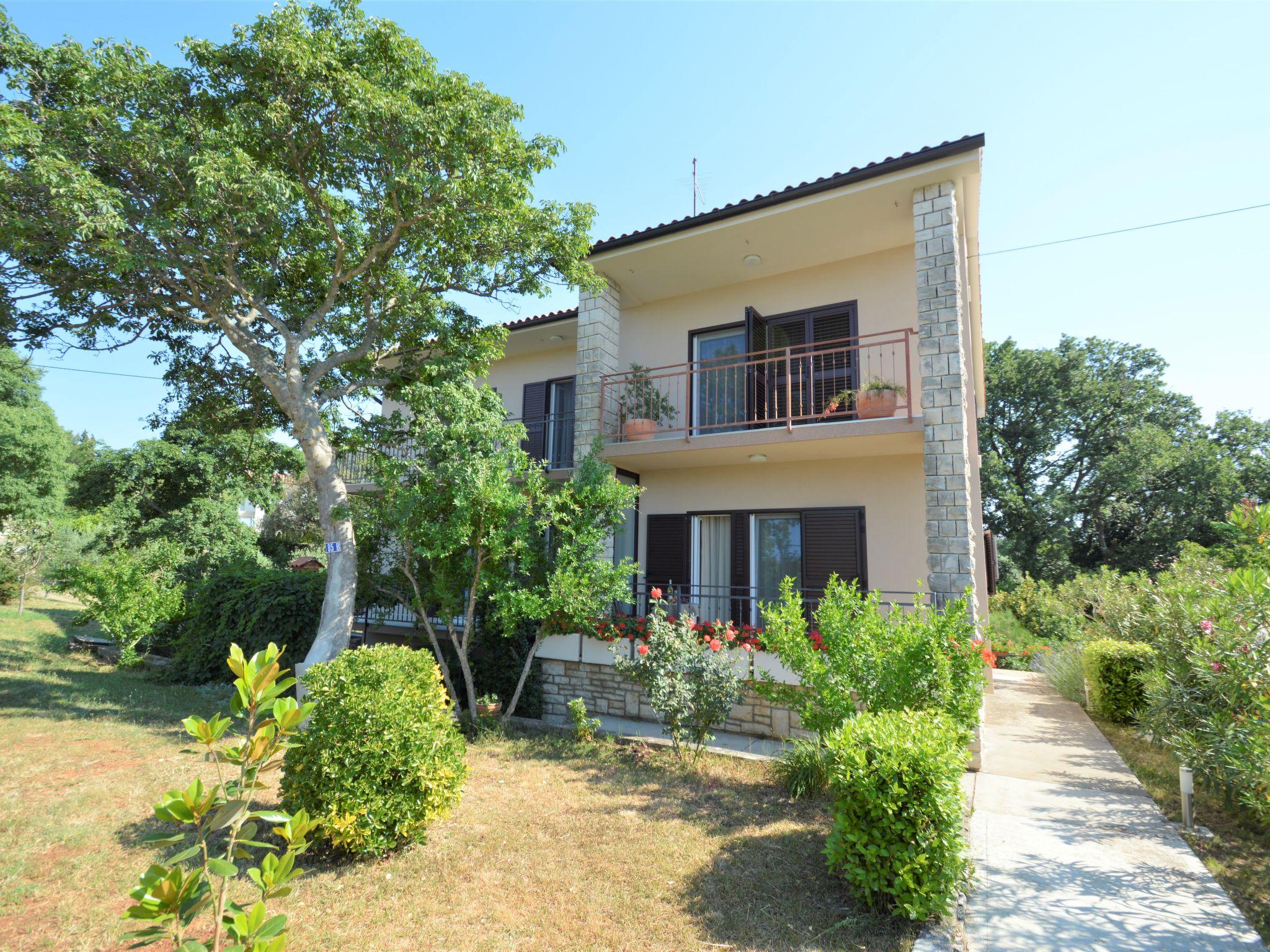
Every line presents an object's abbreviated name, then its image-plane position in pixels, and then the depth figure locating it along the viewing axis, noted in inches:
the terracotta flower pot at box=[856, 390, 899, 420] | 325.7
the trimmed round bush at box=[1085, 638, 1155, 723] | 345.1
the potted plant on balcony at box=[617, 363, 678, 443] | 414.6
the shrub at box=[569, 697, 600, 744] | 306.7
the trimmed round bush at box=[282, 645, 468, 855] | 175.2
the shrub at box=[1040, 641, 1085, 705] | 422.6
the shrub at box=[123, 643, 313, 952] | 62.7
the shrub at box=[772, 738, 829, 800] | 235.9
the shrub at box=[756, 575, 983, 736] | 203.8
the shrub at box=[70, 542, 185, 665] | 447.5
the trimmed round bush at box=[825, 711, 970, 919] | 146.1
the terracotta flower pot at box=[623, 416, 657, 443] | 391.5
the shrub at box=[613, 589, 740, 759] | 273.1
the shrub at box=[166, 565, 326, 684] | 428.8
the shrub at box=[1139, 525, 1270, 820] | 176.2
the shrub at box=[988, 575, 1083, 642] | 598.4
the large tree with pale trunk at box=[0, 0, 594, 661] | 279.3
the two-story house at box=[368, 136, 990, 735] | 306.7
